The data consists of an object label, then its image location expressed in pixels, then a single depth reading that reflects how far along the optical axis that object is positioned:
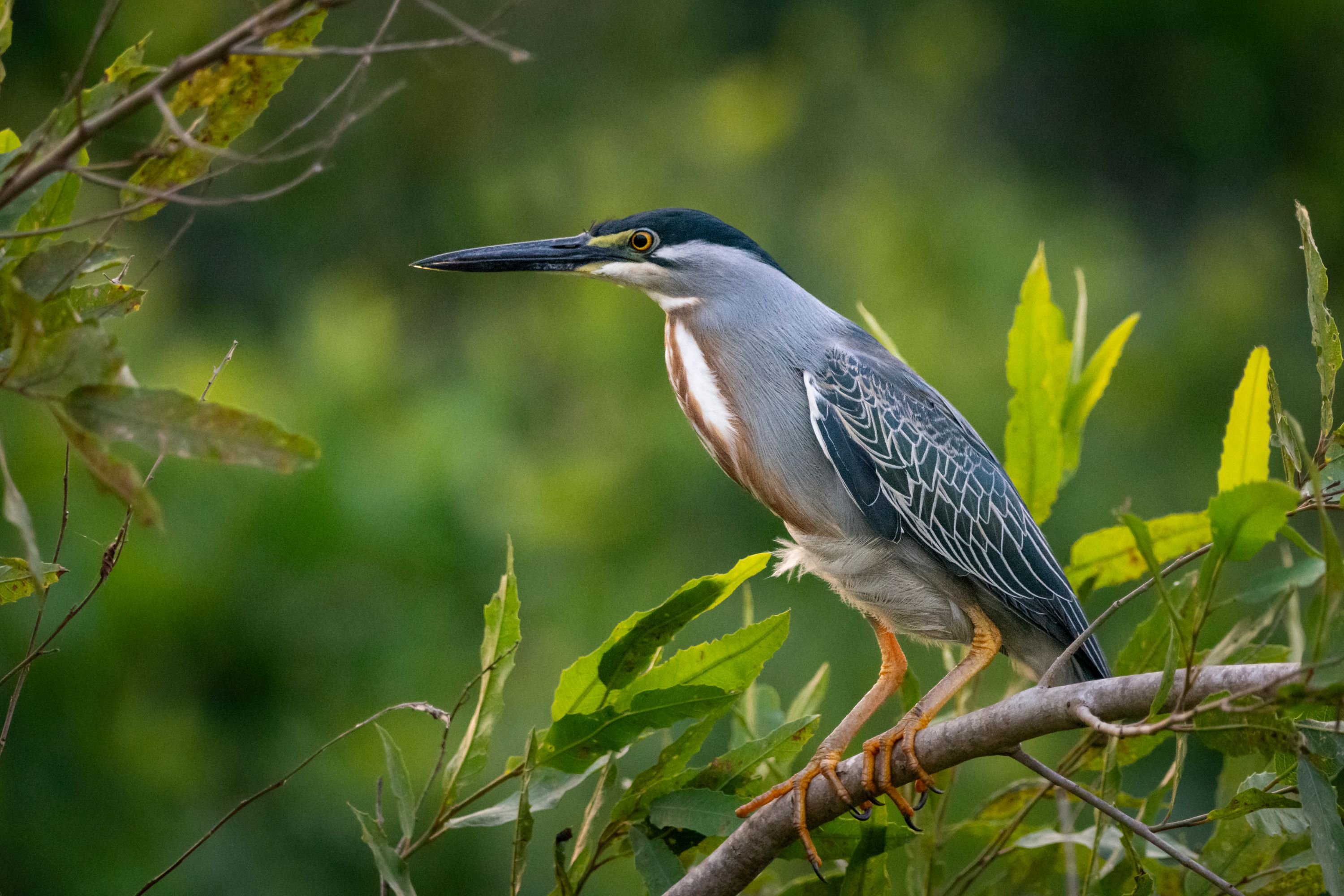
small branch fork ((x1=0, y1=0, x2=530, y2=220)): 5.38
